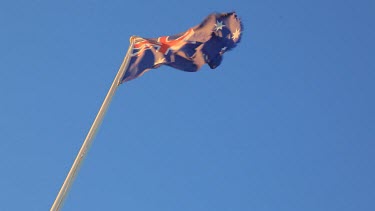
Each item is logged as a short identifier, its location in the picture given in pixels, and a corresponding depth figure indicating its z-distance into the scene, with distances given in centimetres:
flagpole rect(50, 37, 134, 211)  1323
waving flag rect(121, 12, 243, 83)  1614
